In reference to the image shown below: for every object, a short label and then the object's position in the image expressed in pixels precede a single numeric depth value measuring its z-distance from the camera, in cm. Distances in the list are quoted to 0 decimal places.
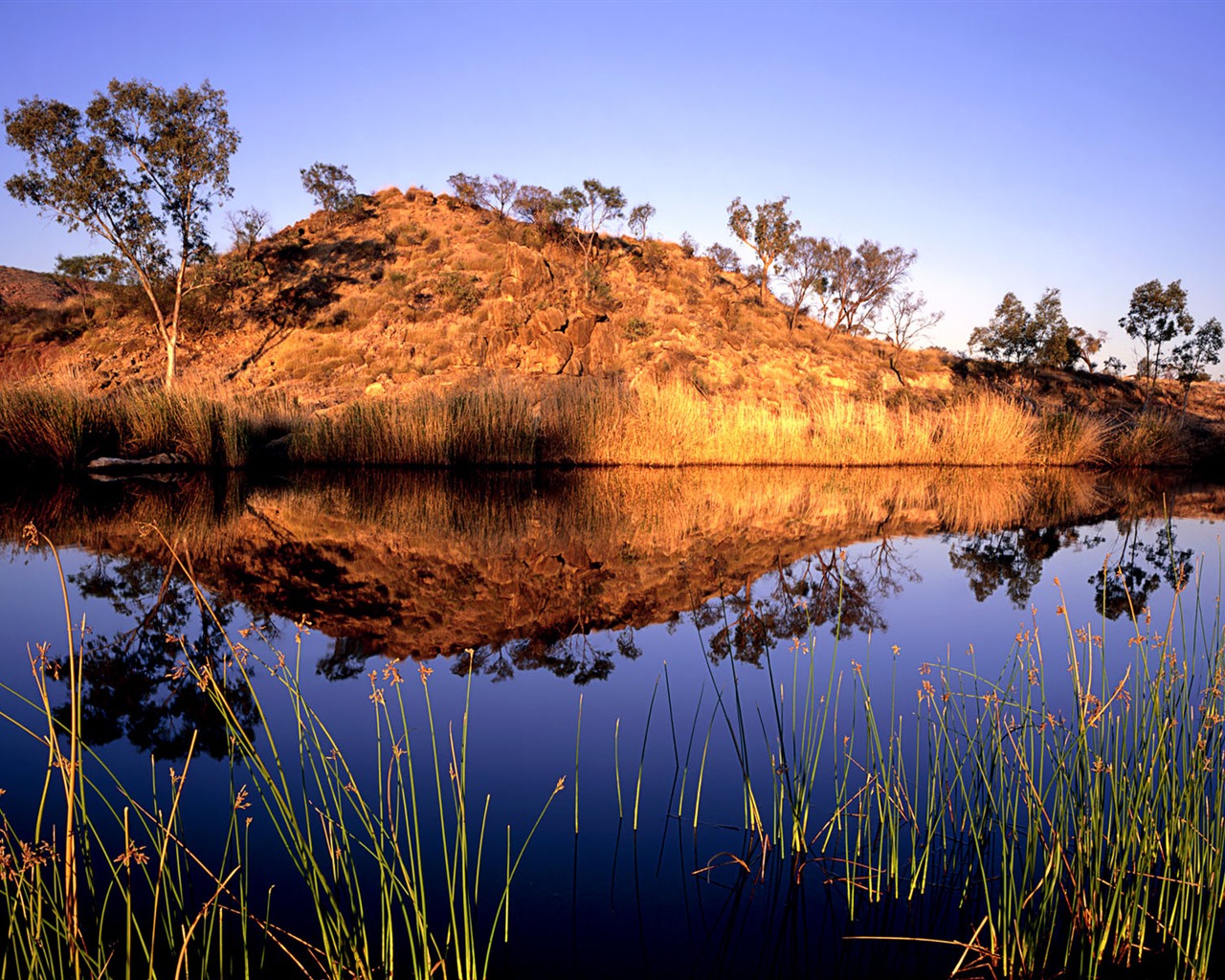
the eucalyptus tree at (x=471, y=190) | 3788
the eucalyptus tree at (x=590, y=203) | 3425
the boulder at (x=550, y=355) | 2506
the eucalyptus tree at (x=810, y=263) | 3559
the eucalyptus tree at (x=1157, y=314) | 2791
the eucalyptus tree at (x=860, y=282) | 3609
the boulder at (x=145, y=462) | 1078
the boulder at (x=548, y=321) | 2627
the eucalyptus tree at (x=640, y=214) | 3578
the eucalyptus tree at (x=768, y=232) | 3584
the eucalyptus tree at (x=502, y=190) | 3725
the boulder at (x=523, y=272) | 2906
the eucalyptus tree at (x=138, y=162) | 2123
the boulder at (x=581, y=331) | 2631
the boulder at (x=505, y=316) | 2642
